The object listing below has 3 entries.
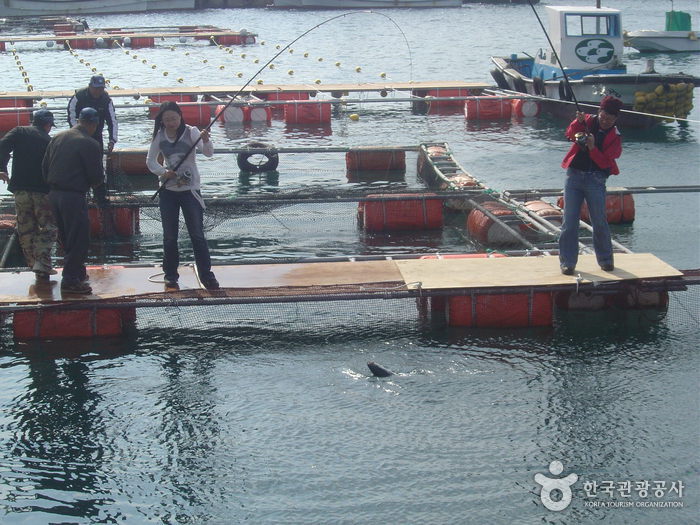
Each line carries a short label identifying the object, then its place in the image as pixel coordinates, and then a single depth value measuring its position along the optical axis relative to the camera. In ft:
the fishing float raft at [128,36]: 160.97
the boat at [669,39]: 148.77
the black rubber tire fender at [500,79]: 99.86
